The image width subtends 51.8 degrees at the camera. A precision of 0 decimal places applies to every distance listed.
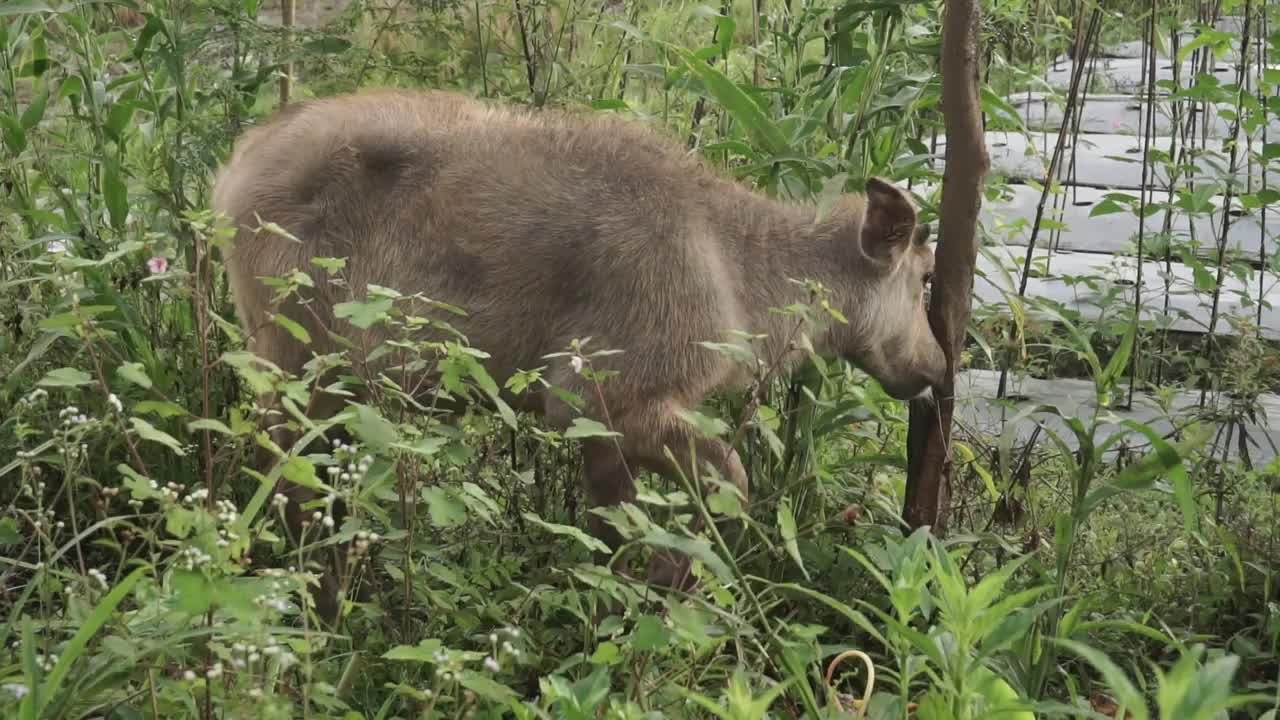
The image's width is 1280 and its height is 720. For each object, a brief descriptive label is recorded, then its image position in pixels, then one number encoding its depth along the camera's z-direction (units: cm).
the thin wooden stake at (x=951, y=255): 325
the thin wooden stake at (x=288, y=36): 400
